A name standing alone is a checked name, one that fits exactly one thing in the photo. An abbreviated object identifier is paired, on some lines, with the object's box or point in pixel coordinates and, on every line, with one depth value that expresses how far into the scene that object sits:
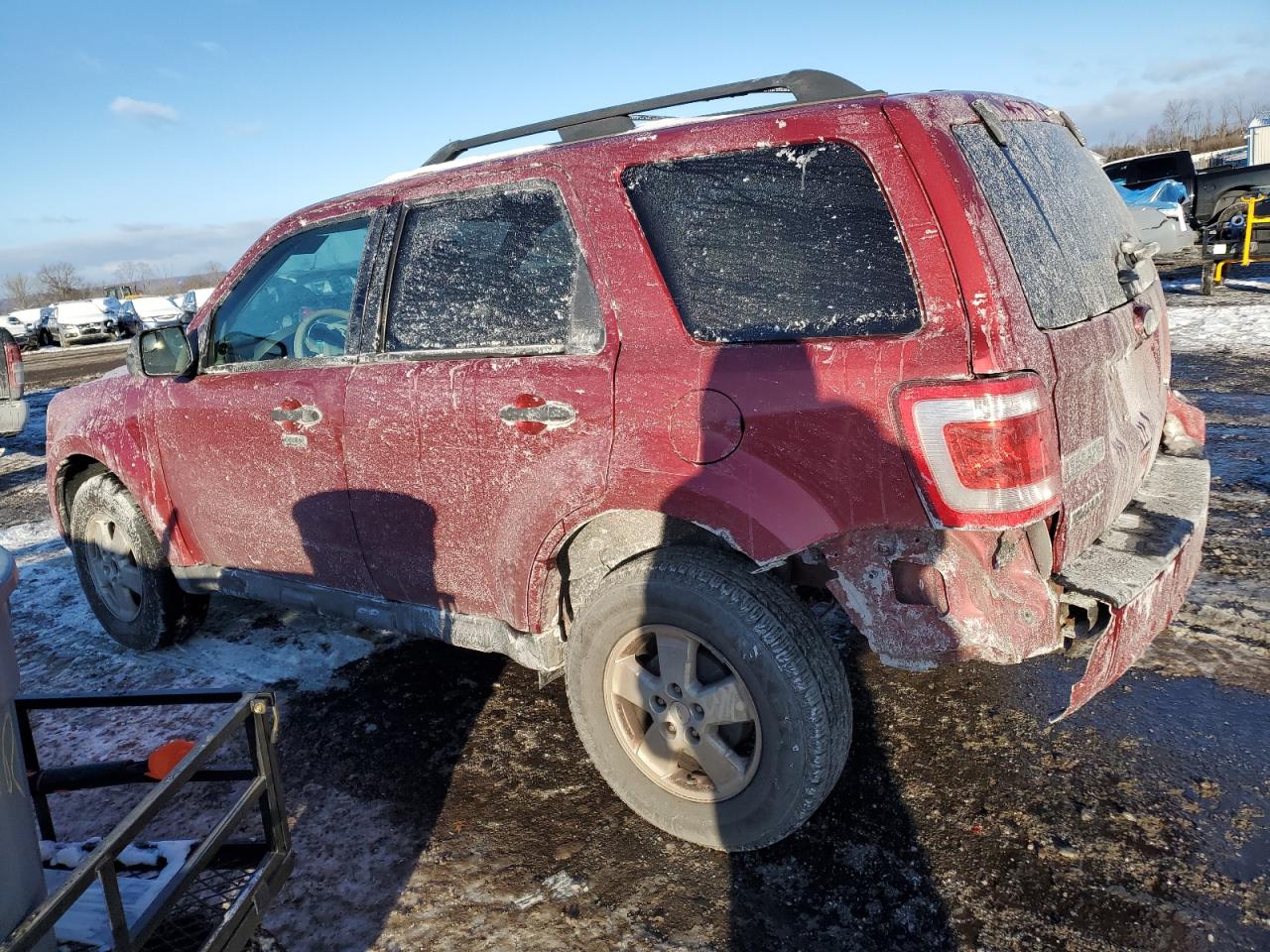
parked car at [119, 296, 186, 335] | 28.06
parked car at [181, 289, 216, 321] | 26.62
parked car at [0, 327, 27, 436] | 8.20
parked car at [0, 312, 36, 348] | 28.10
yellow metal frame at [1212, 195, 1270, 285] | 13.09
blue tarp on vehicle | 15.97
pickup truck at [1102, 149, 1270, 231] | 13.38
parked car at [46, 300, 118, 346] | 27.81
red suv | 2.25
